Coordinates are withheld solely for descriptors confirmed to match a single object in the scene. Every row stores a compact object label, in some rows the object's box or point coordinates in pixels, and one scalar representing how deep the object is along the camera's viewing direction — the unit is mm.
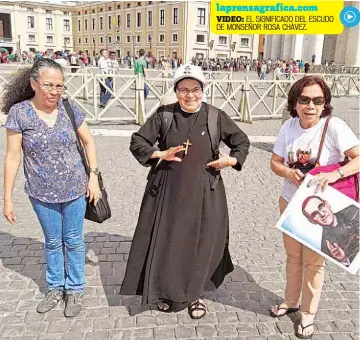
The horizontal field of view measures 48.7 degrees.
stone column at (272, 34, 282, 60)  46750
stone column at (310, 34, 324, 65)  39562
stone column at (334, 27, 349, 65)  42288
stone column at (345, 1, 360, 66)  38969
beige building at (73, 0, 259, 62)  62500
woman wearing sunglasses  2328
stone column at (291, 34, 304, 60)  42125
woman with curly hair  2506
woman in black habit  2525
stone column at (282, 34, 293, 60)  44281
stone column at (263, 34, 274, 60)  49188
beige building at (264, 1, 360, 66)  39625
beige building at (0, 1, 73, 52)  75438
